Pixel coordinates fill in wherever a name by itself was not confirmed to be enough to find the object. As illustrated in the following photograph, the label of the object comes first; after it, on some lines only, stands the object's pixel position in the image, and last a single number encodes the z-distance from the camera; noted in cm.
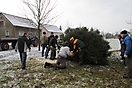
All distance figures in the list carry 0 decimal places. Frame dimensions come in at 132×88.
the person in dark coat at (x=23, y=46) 813
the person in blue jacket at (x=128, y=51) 632
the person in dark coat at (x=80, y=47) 894
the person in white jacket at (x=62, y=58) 815
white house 5382
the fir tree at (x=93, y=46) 955
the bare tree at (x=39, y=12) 1711
